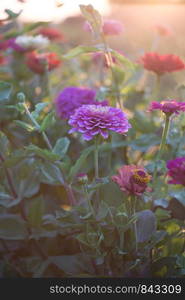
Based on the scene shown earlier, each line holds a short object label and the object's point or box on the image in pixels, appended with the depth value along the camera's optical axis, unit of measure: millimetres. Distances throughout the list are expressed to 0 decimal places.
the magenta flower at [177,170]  853
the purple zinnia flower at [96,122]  805
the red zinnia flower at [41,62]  1279
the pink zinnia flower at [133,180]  782
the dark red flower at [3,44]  1348
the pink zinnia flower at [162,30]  1631
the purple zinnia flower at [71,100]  1047
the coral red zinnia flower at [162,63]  1070
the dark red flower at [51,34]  1542
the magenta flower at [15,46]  1373
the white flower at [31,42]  1367
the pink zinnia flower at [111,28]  1323
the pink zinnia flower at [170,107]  835
